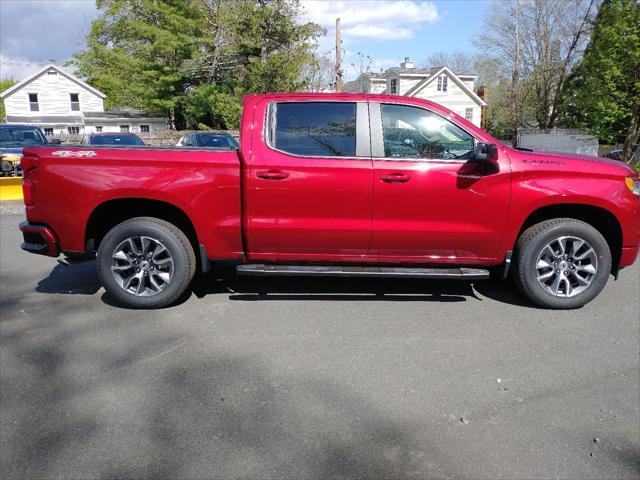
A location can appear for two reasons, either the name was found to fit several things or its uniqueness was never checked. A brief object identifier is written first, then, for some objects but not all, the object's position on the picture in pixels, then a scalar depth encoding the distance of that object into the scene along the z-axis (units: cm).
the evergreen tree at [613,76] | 2006
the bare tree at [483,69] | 3964
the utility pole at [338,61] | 3022
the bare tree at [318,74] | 3222
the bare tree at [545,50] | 3186
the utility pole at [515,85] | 3366
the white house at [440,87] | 4572
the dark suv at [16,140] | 1600
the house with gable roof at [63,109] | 4519
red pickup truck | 458
